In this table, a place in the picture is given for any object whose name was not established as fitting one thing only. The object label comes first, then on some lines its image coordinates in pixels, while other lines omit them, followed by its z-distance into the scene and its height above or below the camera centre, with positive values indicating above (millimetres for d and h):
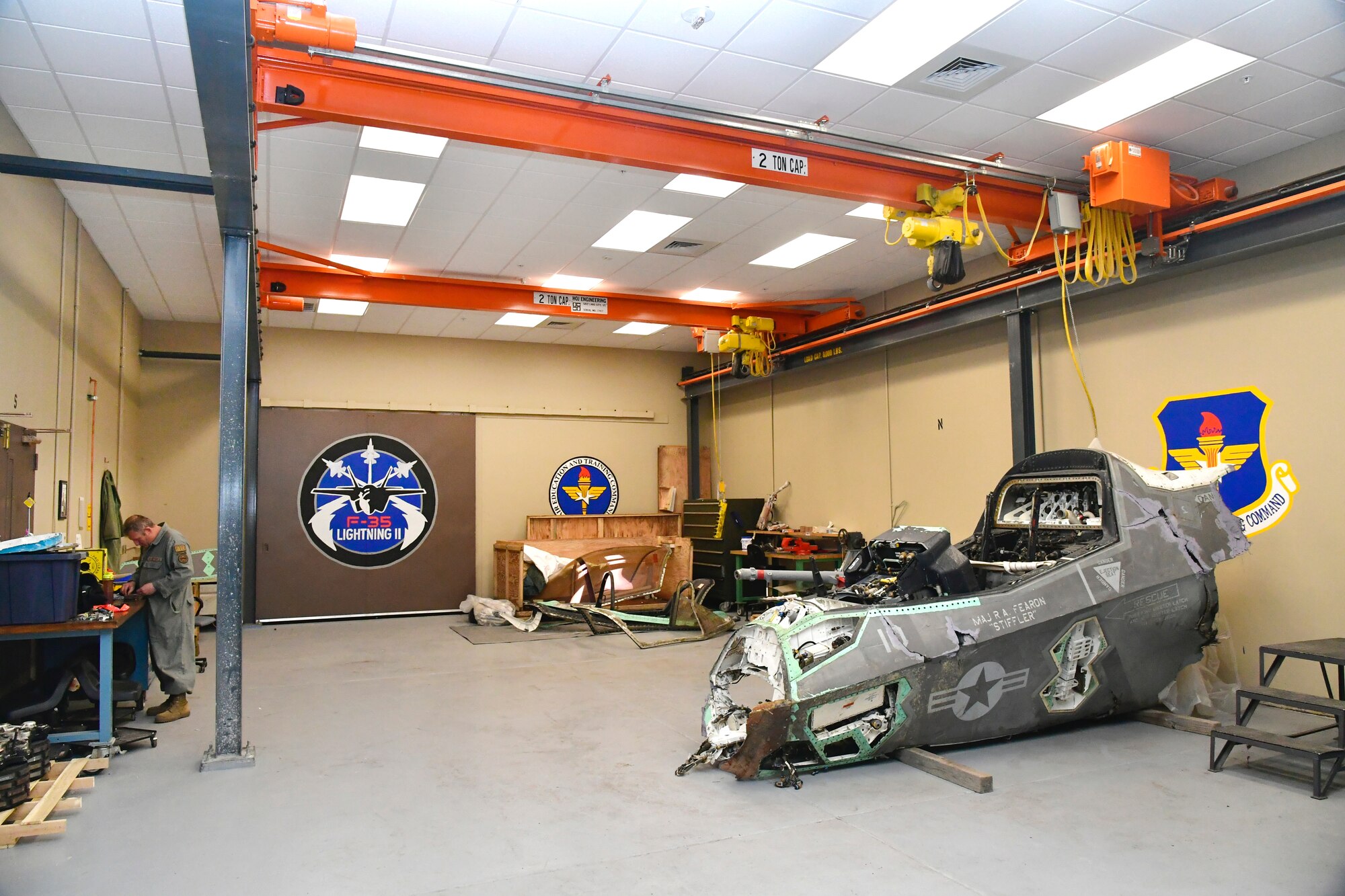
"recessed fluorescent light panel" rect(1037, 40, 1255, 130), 4926 +2478
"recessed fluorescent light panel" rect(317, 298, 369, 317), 10203 +2338
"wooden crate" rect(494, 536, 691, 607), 11320 -903
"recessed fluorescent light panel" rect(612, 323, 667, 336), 11992 +2345
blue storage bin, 4812 -493
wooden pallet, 3764 -1457
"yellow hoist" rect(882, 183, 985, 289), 6344 +1947
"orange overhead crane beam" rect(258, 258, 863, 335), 9078 +2269
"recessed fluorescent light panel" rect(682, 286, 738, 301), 10359 +2441
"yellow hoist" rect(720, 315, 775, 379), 10758 +1892
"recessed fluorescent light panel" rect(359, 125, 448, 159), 5777 +2455
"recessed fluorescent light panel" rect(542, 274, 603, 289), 9727 +2456
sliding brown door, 11383 -218
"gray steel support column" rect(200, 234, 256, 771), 4863 -144
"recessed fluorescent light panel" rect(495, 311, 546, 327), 11188 +2344
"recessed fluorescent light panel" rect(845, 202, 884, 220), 7273 +2430
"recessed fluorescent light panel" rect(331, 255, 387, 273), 8844 +2470
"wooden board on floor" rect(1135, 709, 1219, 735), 5262 -1485
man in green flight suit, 5906 -742
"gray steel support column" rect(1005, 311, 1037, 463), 8047 +944
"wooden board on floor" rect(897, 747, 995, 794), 4316 -1484
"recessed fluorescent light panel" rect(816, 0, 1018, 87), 4418 +2488
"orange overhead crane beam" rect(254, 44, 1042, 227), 4746 +2302
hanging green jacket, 8852 -238
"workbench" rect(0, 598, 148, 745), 4812 -807
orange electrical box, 5957 +2207
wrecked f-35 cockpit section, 4473 -799
